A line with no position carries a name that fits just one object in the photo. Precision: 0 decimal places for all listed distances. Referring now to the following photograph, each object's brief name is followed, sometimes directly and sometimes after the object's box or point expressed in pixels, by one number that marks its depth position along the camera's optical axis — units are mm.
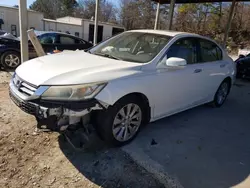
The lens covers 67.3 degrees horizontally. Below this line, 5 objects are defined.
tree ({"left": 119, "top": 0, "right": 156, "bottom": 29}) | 25051
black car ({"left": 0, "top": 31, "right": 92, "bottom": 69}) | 5861
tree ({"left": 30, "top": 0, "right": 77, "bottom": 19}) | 35505
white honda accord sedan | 2073
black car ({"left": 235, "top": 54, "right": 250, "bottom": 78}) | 7138
